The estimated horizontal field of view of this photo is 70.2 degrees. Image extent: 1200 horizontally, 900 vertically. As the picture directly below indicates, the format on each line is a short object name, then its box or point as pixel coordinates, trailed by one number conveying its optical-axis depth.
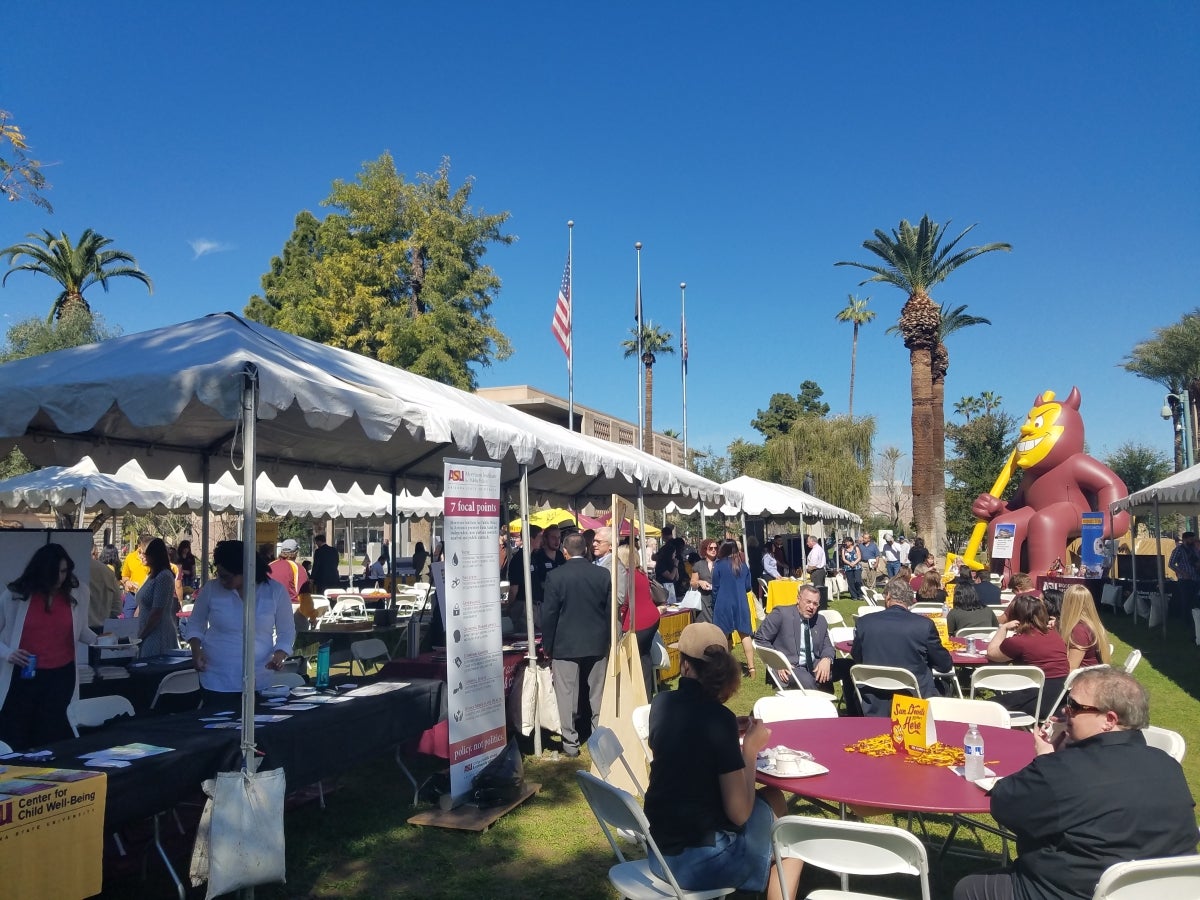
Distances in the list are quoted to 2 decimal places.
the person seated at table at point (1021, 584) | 8.20
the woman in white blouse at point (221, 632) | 4.99
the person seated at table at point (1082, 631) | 6.23
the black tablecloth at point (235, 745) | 3.41
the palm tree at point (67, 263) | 30.30
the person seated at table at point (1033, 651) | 6.25
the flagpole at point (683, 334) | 37.31
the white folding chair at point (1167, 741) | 3.89
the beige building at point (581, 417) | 45.31
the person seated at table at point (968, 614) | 8.46
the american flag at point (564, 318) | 17.61
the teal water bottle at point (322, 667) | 5.35
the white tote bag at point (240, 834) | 3.67
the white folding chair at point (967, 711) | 4.69
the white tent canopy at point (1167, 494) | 12.20
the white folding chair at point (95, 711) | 5.10
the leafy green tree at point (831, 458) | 40.94
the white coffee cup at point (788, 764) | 3.64
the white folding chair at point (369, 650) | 7.53
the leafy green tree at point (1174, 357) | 38.78
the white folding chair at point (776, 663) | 6.86
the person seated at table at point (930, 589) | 10.83
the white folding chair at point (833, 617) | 8.92
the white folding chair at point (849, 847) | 2.74
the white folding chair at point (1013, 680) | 6.10
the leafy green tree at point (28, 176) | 8.35
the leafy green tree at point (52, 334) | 25.72
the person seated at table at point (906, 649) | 6.12
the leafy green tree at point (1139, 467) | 44.16
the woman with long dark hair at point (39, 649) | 4.98
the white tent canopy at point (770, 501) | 17.56
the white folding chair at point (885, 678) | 5.81
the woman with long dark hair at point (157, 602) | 8.05
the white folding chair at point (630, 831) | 3.08
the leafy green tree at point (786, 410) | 64.40
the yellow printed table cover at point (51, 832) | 2.83
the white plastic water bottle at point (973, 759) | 3.49
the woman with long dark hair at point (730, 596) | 10.39
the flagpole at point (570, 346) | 17.97
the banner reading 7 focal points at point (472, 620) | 5.31
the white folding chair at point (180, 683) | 6.00
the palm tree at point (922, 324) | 26.72
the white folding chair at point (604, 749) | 3.73
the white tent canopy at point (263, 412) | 4.24
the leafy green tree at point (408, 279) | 23.08
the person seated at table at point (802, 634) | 7.25
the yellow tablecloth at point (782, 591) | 12.02
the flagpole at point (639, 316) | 30.35
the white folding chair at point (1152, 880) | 2.43
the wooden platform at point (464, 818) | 5.18
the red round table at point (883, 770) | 3.26
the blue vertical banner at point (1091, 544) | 18.12
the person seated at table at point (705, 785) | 3.22
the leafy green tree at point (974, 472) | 36.94
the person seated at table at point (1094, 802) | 2.61
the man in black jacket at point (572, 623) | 7.03
